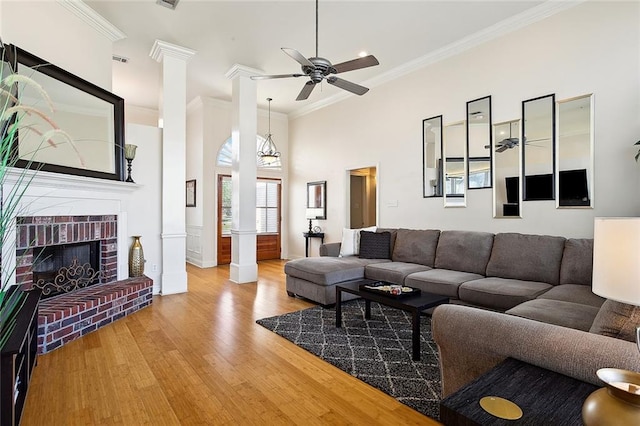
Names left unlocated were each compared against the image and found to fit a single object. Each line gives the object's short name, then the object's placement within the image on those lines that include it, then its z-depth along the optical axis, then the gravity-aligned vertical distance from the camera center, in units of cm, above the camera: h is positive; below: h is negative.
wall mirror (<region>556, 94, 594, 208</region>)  356 +65
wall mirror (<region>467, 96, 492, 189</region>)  442 +94
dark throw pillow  492 -49
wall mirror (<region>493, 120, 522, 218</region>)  414 +53
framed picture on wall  728 +44
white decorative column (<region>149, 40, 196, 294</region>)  477 +74
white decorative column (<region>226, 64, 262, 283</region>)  555 +62
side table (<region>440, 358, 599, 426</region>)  109 -67
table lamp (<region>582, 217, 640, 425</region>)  91 -24
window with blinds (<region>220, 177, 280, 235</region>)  797 +16
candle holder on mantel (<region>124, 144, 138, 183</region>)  432 +76
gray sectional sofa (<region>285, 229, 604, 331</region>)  270 -69
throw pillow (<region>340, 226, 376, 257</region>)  516 -49
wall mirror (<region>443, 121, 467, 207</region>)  470 +69
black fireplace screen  332 -59
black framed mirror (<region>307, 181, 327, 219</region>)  712 +28
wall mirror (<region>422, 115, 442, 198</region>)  498 +84
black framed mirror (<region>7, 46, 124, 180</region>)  309 +103
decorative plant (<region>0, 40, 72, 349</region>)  83 +21
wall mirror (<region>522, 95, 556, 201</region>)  384 +76
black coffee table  270 -80
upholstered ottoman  407 -80
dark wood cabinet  152 -82
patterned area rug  225 -118
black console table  715 -52
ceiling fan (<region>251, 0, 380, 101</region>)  305 +139
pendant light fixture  712 +152
